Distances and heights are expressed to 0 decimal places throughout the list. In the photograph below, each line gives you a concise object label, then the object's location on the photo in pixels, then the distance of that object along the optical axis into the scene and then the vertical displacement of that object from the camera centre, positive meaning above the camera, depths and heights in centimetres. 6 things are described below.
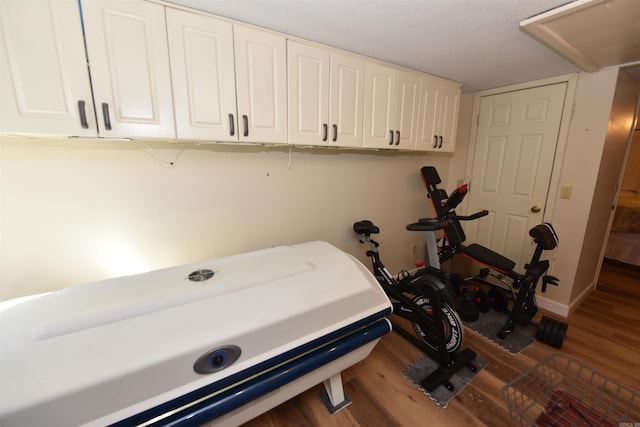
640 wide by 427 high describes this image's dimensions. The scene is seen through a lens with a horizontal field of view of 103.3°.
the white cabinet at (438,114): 228 +49
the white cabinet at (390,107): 197 +48
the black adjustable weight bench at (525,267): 196 -81
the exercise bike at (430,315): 168 -103
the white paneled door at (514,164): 239 +4
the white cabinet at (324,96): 163 +48
